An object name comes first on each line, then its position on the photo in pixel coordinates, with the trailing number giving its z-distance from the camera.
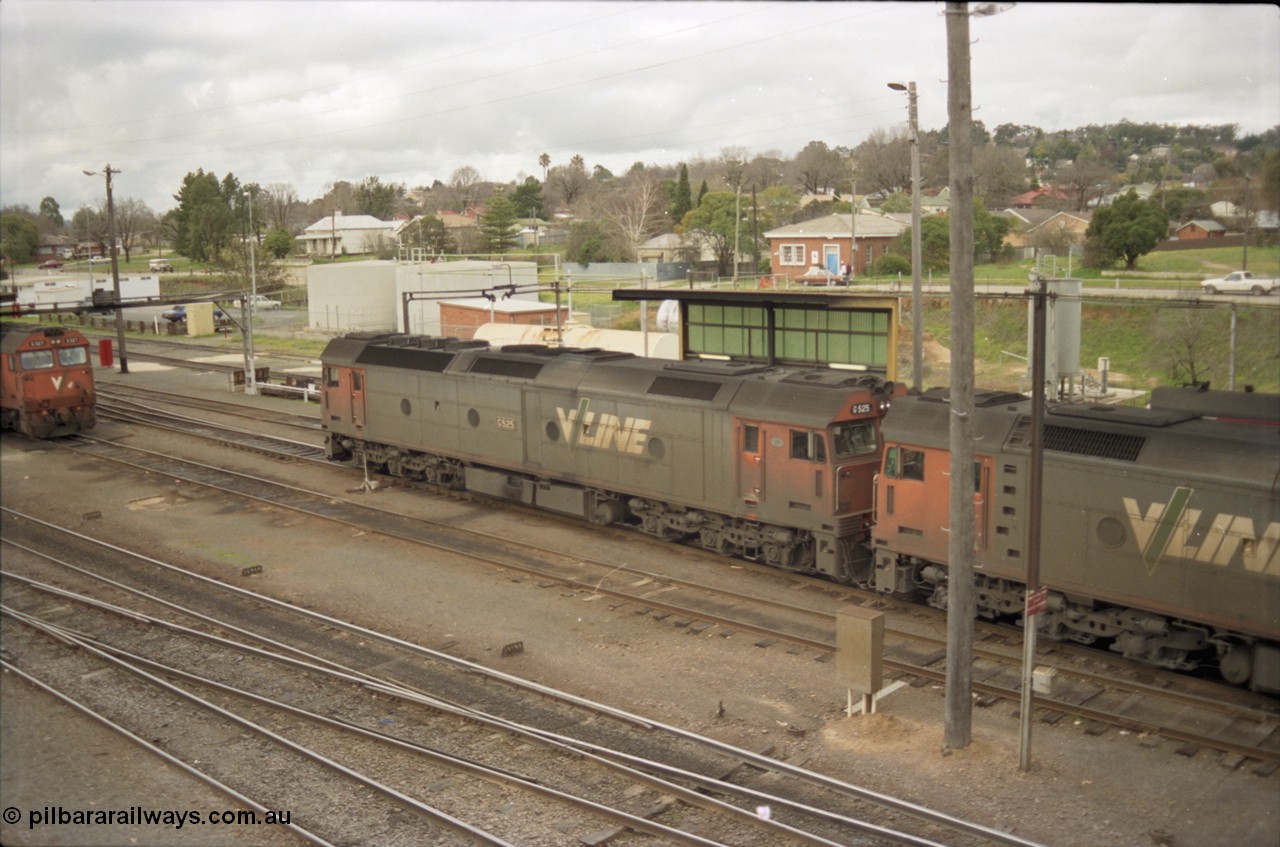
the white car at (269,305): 71.61
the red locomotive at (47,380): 33.06
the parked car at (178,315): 67.38
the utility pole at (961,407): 11.30
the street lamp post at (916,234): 21.91
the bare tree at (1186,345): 32.47
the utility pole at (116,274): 44.09
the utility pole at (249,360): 41.25
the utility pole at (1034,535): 11.52
